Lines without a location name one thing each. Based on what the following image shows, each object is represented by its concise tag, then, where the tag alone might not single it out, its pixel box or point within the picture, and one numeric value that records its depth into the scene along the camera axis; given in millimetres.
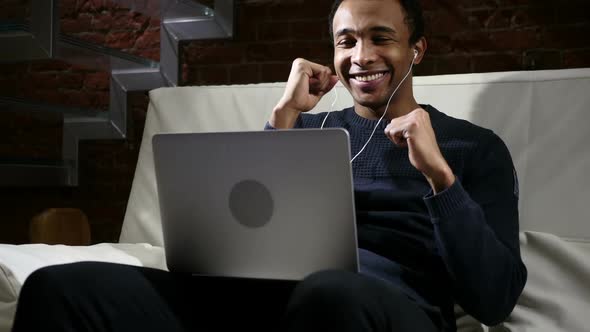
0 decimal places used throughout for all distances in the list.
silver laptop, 1096
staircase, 2709
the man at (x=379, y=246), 1090
